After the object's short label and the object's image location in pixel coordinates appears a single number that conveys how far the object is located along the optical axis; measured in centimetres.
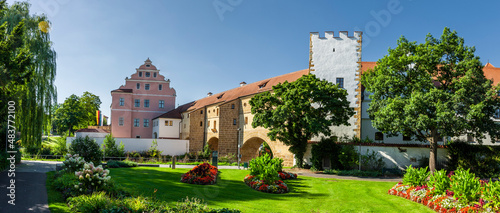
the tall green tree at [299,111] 2855
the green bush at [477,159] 2611
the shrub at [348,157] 2908
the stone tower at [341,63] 3347
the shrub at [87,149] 2256
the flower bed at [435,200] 1284
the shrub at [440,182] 1505
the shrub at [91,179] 1263
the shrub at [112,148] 3859
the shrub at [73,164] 1665
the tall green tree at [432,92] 2392
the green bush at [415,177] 1758
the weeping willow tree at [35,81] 2188
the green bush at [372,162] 2922
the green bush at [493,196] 1223
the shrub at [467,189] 1335
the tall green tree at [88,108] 6381
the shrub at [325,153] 2977
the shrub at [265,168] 1862
